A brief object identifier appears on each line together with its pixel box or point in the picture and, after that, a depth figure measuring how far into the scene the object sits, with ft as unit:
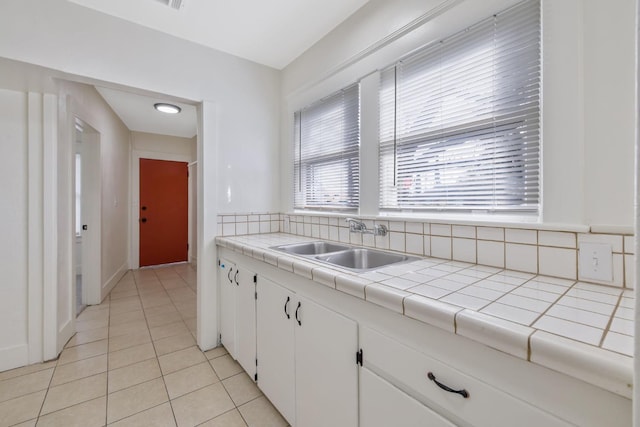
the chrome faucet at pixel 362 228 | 5.56
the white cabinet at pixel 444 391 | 2.03
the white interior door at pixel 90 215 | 10.30
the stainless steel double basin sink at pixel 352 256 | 5.28
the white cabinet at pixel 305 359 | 3.47
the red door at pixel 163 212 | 16.31
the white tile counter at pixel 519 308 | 1.73
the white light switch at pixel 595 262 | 3.02
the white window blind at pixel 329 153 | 6.63
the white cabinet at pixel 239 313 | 5.71
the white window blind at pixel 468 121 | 3.78
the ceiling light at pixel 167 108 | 11.41
